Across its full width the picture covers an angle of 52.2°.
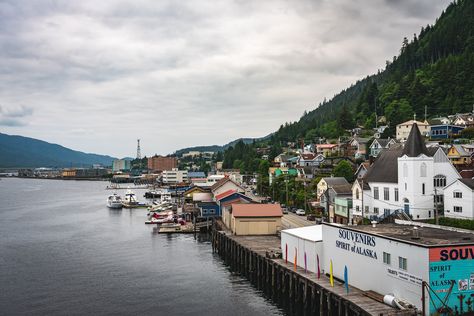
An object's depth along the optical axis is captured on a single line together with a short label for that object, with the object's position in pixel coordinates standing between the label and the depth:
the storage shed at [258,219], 50.22
